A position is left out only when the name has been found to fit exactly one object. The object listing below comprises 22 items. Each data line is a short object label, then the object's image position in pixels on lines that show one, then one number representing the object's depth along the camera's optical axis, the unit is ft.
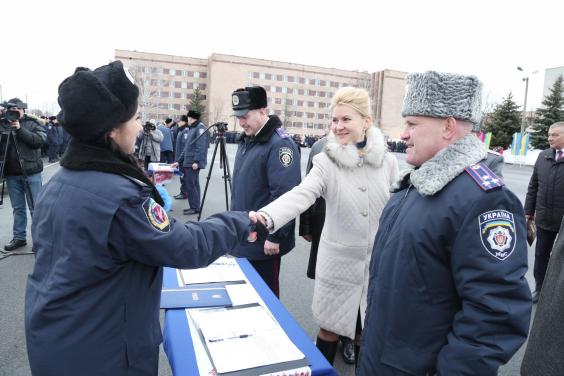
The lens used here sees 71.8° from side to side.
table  5.13
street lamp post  87.55
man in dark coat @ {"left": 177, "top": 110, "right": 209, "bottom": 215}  26.91
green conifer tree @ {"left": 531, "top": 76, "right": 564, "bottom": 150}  107.04
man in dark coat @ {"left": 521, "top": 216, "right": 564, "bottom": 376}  3.84
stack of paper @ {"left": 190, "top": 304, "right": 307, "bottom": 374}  5.13
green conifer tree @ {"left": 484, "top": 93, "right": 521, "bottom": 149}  109.19
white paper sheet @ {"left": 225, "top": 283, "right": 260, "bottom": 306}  6.98
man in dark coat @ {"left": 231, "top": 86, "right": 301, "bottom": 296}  9.59
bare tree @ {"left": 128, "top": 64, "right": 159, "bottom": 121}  195.52
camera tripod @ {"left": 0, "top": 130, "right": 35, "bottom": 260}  17.04
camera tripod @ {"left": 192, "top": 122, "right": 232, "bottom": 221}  18.57
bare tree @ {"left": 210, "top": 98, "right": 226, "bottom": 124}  226.58
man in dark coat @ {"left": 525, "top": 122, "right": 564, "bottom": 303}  14.19
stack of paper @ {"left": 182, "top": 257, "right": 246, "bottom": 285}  7.88
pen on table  5.61
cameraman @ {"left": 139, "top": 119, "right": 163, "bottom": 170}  37.39
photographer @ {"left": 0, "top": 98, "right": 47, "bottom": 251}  17.15
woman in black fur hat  4.41
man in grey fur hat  4.04
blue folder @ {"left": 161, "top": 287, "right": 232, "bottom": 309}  6.72
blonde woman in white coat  7.85
